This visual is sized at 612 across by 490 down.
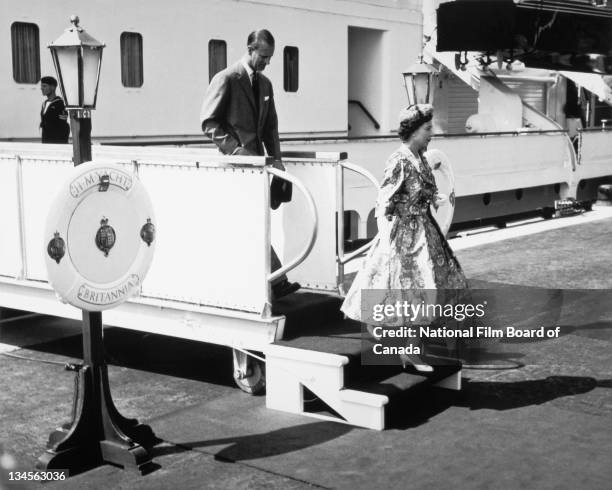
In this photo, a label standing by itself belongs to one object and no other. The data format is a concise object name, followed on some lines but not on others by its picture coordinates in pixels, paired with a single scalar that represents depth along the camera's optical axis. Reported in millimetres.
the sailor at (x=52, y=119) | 12742
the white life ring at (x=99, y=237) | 5410
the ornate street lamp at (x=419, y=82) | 11609
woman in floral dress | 6590
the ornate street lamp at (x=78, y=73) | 5477
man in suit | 7094
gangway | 6504
